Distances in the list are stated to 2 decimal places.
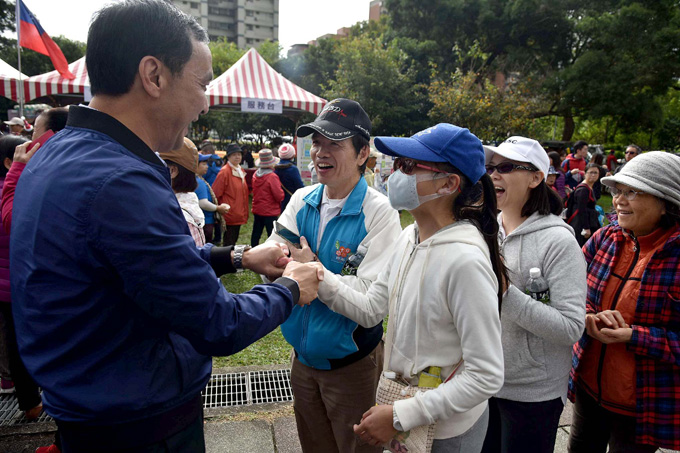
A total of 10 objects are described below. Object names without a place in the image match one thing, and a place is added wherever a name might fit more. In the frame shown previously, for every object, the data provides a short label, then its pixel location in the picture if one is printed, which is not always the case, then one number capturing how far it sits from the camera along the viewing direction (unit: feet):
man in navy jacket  3.87
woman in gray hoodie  6.45
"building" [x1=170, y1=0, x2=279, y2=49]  286.05
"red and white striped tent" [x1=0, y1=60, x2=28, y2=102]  33.88
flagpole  29.07
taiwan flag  30.81
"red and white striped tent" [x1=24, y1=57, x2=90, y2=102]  34.83
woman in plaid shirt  6.69
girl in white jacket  4.95
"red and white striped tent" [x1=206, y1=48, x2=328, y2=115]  39.22
